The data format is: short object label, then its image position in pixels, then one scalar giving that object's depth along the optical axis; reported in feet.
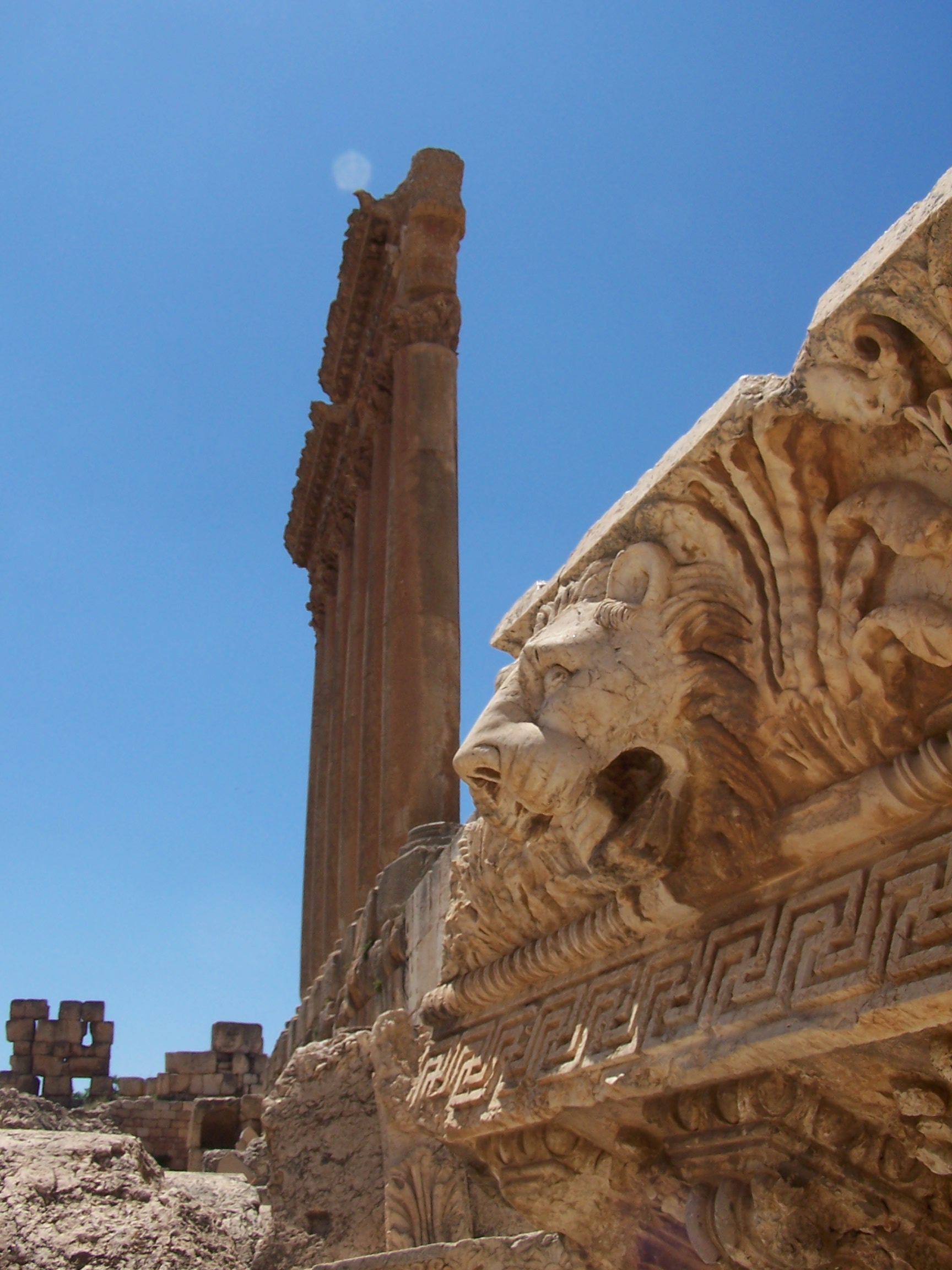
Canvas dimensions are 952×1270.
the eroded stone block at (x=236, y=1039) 74.95
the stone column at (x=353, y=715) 43.32
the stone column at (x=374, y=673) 37.70
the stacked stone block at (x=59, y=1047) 76.18
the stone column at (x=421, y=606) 31.60
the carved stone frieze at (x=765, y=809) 8.15
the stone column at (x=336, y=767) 48.80
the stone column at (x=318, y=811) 52.11
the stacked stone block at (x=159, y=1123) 71.05
